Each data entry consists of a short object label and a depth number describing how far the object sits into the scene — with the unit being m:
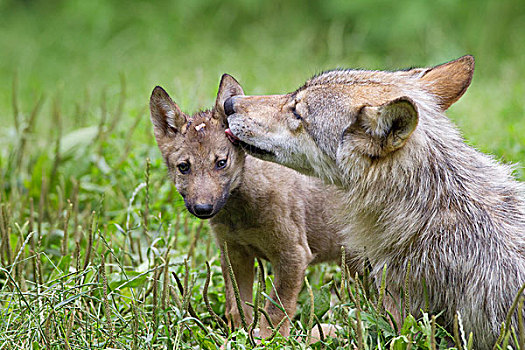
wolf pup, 7.23
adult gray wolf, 5.86
